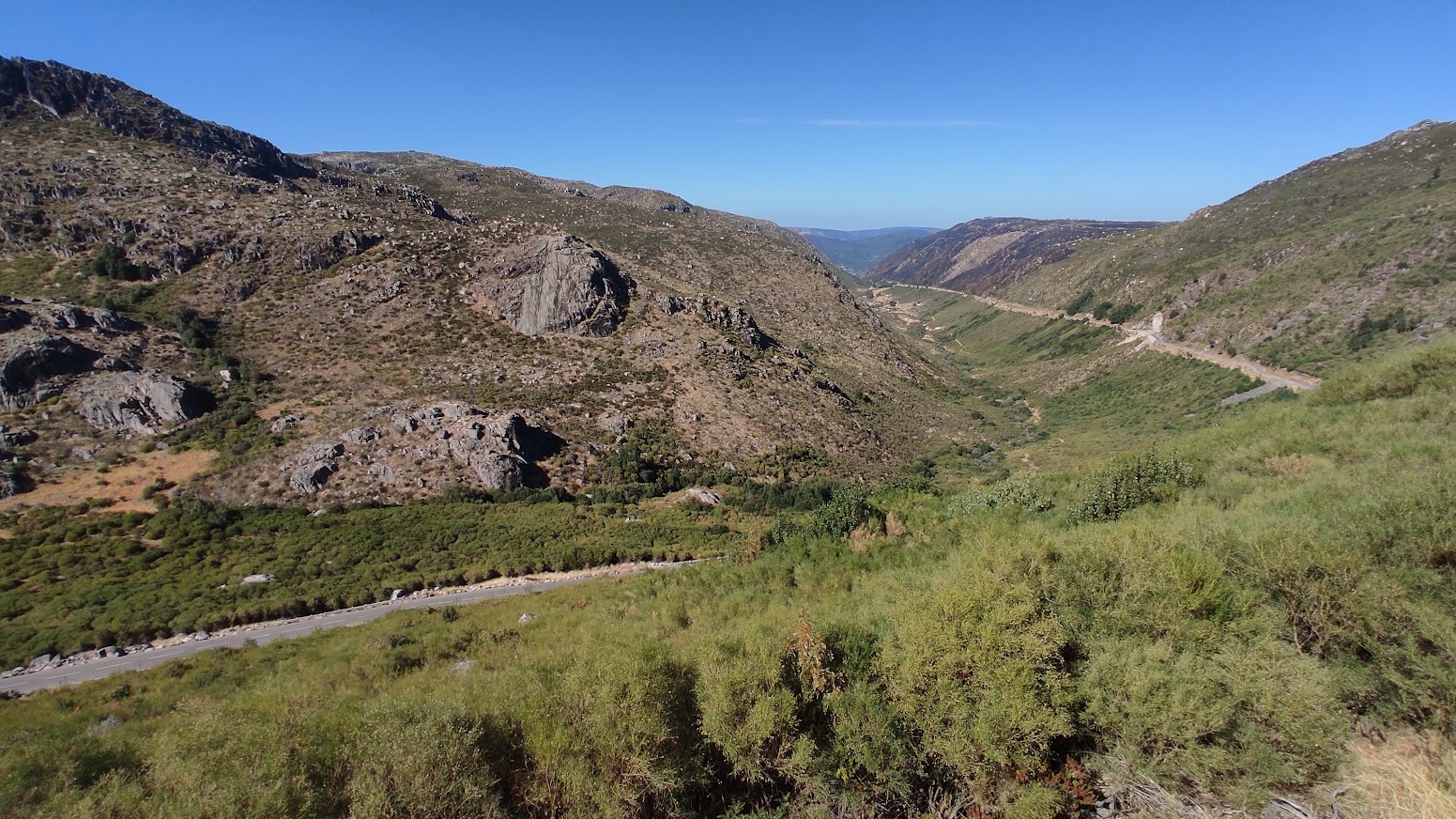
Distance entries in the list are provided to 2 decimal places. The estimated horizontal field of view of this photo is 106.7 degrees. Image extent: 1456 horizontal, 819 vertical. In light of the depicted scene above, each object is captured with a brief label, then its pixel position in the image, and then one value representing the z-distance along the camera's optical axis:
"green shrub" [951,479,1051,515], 24.50
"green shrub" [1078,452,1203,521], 21.70
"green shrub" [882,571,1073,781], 10.27
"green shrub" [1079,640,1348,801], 8.84
